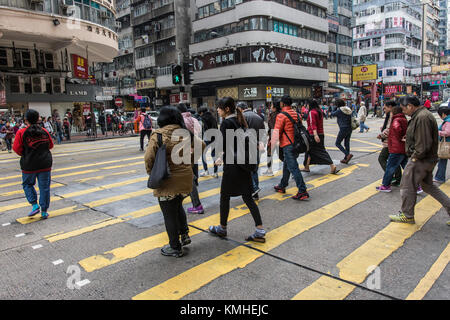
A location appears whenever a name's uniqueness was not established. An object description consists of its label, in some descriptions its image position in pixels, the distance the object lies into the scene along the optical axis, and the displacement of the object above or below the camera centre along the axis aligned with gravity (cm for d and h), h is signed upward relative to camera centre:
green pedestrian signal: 1477 +206
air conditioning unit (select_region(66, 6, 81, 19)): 2225 +756
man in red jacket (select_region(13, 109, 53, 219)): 523 -45
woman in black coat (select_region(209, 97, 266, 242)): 414 -70
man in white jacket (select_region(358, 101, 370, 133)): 1630 -10
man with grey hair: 439 -62
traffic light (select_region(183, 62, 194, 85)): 1546 +219
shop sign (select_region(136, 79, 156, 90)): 4759 +549
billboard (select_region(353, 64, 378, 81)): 4666 +551
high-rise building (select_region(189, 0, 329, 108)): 3606 +779
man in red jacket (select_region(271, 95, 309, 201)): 596 -41
